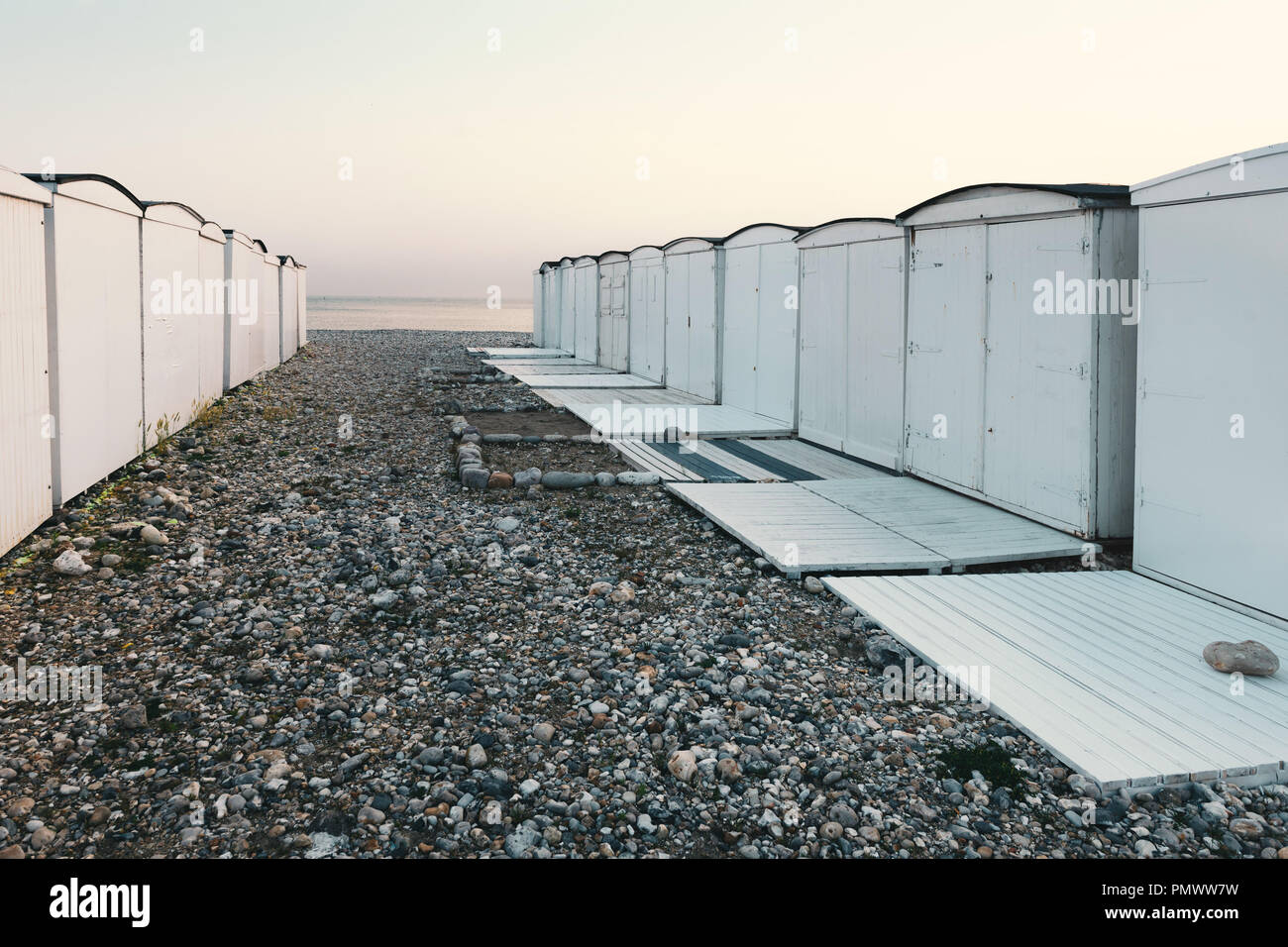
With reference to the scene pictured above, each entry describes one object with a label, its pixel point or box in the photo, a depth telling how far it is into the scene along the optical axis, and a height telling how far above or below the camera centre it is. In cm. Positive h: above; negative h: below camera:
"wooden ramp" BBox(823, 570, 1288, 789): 367 -123
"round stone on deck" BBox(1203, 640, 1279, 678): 431 -115
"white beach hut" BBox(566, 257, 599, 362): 2411 +233
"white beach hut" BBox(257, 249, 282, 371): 2041 +182
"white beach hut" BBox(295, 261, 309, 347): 2908 +303
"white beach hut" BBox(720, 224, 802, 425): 1212 +105
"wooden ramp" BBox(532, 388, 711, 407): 1547 +3
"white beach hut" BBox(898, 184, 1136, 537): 651 +38
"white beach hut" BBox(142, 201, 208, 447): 1015 +94
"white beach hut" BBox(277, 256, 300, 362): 2455 +242
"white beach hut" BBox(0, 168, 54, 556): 611 +20
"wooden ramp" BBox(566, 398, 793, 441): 1186 -29
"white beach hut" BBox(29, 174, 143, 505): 710 +55
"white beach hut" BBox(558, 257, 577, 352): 2722 +267
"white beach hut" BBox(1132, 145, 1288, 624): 493 +11
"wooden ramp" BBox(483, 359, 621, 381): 2162 +69
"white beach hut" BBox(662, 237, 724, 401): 1487 +140
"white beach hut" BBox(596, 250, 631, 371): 2088 +199
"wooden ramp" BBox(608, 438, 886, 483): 929 -64
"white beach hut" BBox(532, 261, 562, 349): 3023 +305
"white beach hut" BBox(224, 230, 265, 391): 1565 +152
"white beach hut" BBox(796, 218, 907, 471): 943 +65
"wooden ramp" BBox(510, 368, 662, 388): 1843 +35
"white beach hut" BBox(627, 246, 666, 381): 1789 +164
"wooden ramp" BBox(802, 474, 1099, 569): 642 -91
